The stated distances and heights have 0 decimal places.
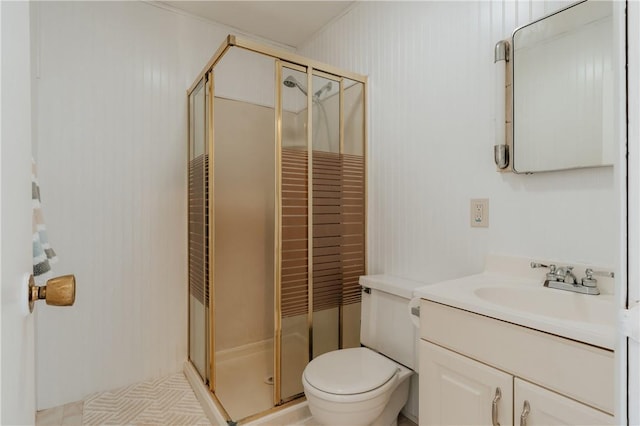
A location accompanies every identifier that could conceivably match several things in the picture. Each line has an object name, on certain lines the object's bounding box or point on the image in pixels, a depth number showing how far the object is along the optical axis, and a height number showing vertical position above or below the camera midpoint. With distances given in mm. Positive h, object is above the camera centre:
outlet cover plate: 1546 -6
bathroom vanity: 836 -407
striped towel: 867 -102
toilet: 1415 -738
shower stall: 1912 -1
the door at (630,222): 384 -12
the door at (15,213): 395 -1
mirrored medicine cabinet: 1210 +468
